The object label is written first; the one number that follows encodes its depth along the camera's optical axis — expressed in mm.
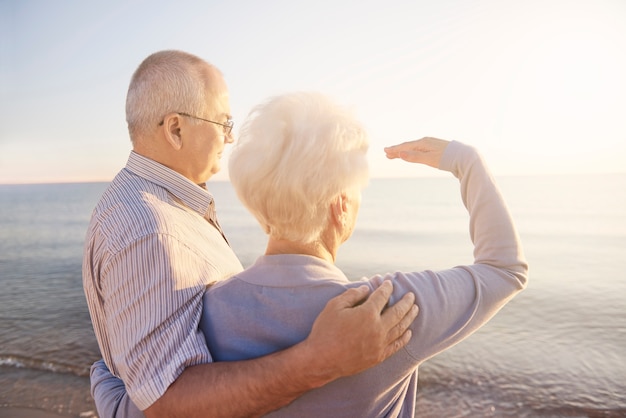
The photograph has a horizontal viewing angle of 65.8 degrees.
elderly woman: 1399
